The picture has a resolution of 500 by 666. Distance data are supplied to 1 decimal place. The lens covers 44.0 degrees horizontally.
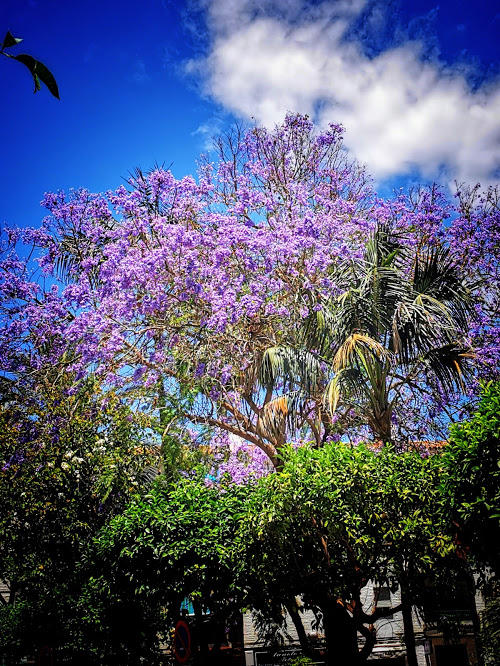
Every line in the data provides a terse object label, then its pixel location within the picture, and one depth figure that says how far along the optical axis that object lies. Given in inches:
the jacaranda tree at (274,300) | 446.9
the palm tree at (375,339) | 419.2
